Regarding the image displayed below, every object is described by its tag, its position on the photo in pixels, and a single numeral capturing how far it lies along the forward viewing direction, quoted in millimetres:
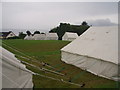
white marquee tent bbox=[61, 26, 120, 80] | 5374
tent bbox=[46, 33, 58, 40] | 40784
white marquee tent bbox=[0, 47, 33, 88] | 3117
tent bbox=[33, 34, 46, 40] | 45207
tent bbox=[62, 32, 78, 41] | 34159
